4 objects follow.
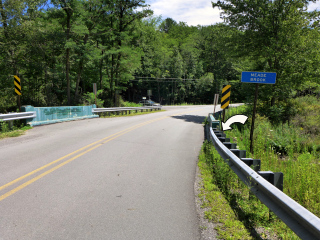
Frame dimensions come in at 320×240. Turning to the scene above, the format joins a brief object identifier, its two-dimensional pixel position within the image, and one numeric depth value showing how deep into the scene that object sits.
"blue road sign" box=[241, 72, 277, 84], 6.94
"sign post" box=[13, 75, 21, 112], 13.47
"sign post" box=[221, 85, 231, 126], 11.11
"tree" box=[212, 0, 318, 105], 15.45
